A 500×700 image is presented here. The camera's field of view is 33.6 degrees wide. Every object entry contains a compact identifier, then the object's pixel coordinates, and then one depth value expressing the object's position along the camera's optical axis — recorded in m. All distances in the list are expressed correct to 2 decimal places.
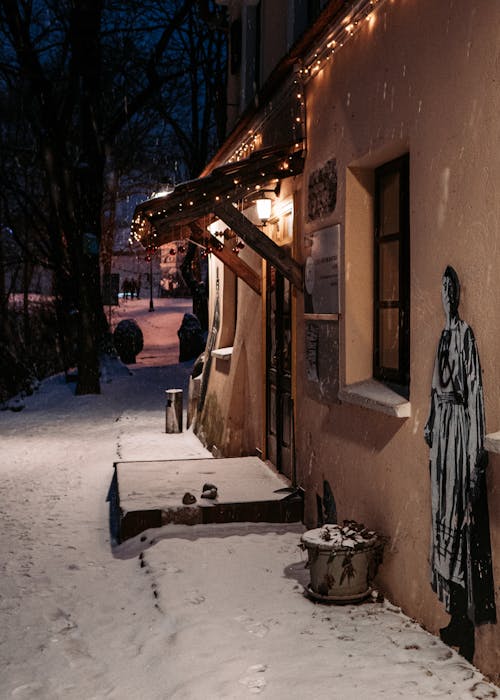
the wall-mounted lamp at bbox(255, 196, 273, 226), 8.89
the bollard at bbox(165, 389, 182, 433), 12.88
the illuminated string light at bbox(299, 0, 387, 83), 5.52
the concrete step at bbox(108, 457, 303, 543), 7.07
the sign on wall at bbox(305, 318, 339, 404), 6.39
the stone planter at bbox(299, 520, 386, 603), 5.16
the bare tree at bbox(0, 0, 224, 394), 18.55
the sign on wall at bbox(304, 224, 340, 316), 6.27
